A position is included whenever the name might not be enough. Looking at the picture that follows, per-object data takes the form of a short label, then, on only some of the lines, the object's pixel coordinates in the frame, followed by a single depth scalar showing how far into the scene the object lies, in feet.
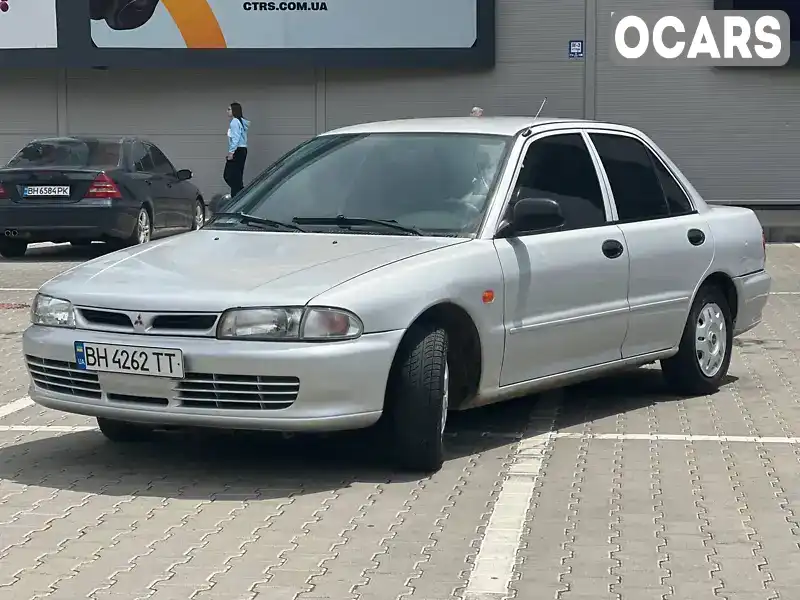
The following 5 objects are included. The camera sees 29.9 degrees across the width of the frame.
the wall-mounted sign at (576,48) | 79.66
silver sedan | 20.21
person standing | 76.23
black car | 57.00
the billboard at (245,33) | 78.95
